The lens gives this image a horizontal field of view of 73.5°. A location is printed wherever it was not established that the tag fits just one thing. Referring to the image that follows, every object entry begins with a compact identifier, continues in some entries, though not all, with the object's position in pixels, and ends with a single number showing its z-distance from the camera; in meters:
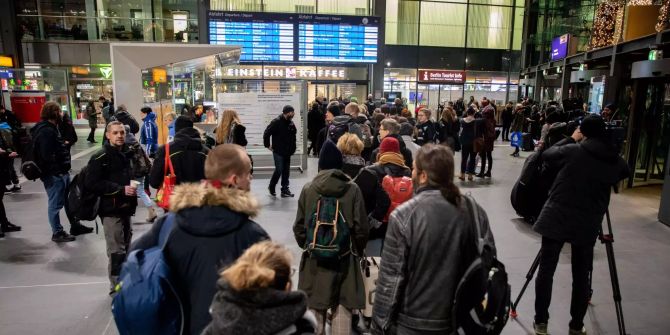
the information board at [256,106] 9.66
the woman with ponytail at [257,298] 1.49
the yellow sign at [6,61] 16.66
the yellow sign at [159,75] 9.51
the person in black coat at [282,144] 8.01
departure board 13.38
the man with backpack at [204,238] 1.79
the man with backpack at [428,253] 2.16
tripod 3.62
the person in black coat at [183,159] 4.32
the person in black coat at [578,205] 3.44
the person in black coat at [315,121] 12.68
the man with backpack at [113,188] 4.14
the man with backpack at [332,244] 3.13
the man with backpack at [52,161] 5.64
